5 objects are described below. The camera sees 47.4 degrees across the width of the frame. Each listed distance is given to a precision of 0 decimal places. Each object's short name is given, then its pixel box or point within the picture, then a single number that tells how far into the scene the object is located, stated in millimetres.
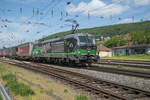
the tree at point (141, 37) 73312
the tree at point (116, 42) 92519
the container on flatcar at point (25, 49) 33831
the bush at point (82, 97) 6425
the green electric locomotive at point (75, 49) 17719
